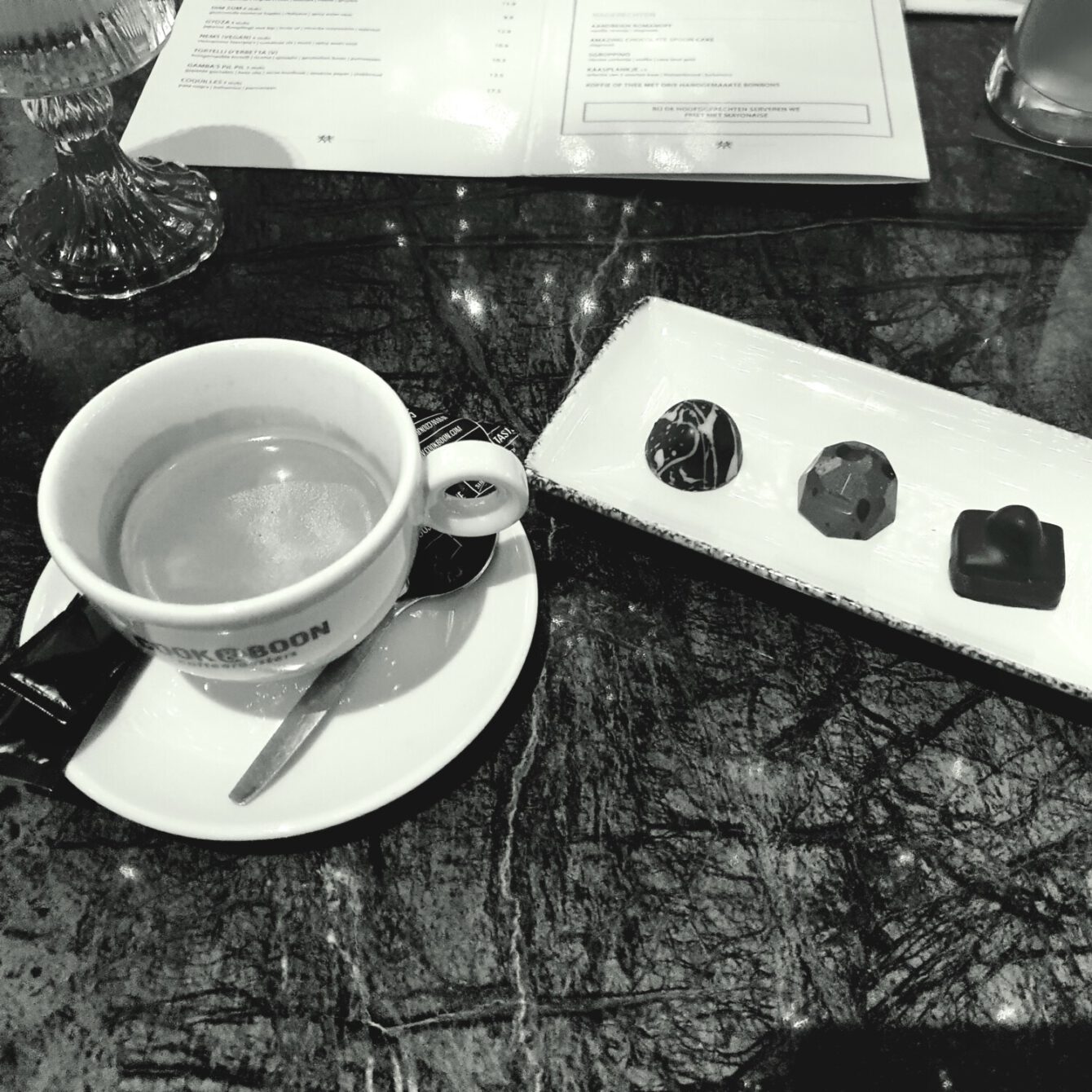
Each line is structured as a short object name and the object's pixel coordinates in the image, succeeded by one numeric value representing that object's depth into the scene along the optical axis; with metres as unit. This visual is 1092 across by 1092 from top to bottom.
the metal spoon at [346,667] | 0.50
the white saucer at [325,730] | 0.49
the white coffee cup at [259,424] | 0.45
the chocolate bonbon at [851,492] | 0.65
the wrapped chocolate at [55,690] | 0.50
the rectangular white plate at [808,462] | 0.61
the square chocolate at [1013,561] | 0.61
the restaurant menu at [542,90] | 0.89
